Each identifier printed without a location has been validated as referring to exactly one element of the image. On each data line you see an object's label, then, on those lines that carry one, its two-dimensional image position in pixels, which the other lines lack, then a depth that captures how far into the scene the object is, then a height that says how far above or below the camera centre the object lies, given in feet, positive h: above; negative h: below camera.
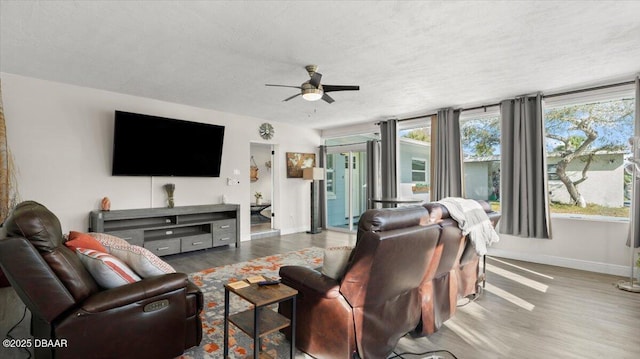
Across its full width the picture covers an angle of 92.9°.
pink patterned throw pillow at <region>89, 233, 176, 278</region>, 7.12 -1.79
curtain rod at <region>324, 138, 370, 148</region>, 23.69 +3.09
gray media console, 14.39 -2.19
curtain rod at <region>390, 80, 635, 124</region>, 13.28 +4.24
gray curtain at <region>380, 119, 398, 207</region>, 20.81 +1.69
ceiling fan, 11.43 +3.61
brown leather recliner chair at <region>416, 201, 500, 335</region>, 7.94 -2.79
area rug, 7.35 -3.96
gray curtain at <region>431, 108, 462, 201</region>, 17.63 +1.49
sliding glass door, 24.62 -0.20
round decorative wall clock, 21.60 +3.77
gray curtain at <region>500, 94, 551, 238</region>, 14.98 +0.59
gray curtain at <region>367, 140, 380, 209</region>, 22.89 +1.09
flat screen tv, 15.05 +2.02
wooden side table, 5.70 -2.85
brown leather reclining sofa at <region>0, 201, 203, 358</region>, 5.30 -2.26
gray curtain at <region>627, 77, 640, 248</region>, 12.70 -0.91
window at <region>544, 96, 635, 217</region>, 13.94 +1.26
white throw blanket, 8.50 -1.15
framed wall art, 23.66 +1.61
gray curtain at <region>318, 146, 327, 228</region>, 25.52 -1.20
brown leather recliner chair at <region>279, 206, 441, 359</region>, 6.09 -2.34
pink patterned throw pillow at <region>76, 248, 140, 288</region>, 6.34 -1.77
